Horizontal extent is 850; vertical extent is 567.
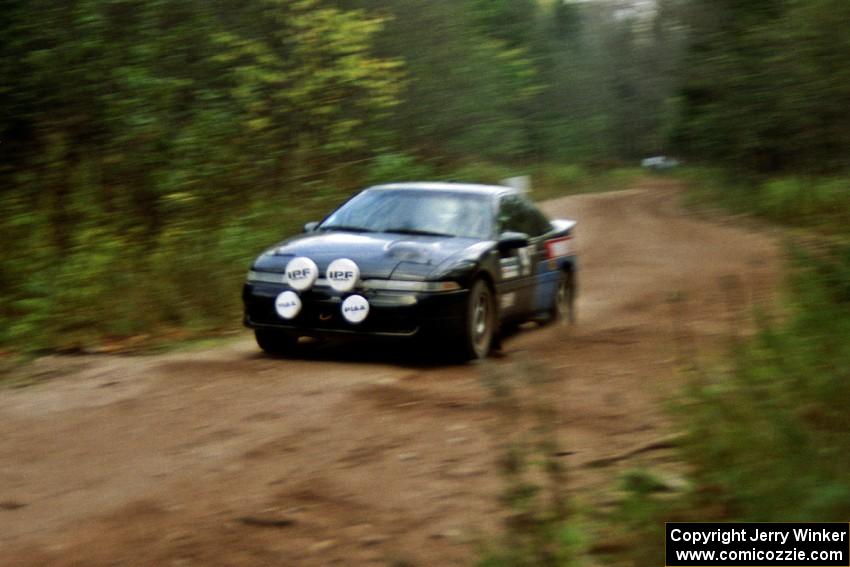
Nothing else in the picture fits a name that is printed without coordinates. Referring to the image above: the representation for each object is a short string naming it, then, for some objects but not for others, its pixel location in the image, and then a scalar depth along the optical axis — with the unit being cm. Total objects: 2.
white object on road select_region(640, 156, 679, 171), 6928
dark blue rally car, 1002
